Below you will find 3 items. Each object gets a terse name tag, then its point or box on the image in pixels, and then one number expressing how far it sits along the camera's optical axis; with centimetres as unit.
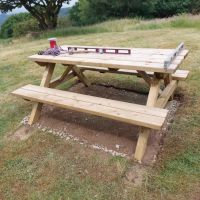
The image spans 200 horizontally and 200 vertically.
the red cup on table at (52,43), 408
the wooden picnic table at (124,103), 294
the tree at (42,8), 1594
